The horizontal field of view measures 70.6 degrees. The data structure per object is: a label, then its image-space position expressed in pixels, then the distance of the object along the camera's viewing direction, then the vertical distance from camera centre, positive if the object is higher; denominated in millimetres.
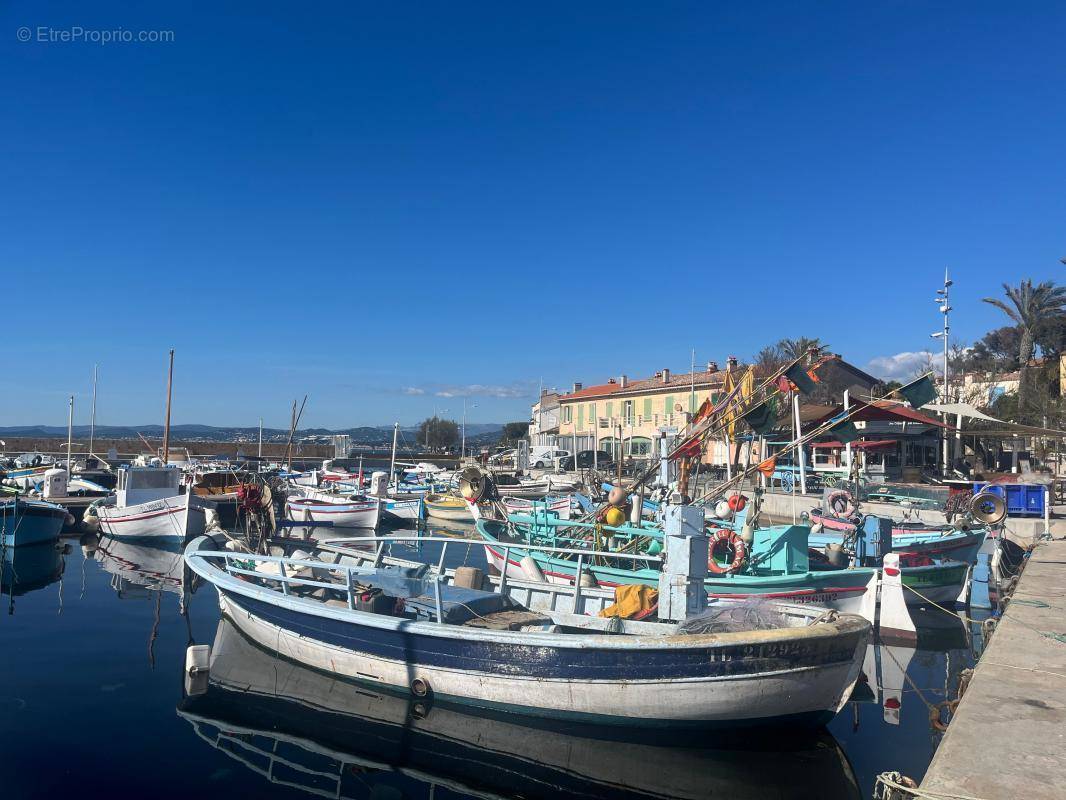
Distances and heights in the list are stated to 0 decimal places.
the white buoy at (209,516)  26769 -3351
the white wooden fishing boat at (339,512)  31328 -3536
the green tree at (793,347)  47156 +6231
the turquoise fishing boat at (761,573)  13414 -2466
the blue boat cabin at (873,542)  15945 -2057
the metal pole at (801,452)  22703 -302
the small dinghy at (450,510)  34531 -3643
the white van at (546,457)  58088 -1822
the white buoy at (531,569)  13656 -2454
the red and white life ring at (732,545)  13820 -2057
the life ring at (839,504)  20406 -1646
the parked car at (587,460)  53544 -1730
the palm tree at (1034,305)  46594 +9059
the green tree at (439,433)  104500 -333
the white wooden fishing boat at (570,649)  8438 -2669
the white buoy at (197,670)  10891 -3580
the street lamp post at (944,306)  35438 +6790
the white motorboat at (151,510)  26359 -3120
